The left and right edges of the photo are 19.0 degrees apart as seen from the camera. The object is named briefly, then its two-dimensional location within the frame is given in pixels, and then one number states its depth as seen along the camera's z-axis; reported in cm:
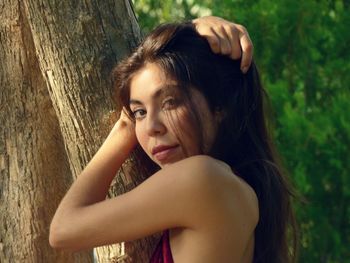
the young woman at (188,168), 273
